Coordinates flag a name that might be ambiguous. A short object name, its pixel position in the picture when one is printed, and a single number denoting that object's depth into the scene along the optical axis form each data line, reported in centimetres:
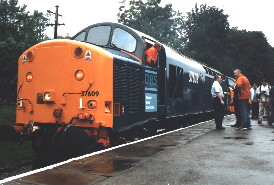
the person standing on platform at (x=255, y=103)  1800
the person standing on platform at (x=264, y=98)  1424
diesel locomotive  689
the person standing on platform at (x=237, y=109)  1205
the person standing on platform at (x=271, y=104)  1313
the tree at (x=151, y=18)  6400
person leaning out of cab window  889
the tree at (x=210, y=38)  4578
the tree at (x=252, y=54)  4947
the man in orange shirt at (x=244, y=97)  1127
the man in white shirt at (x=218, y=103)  1130
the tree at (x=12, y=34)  2441
